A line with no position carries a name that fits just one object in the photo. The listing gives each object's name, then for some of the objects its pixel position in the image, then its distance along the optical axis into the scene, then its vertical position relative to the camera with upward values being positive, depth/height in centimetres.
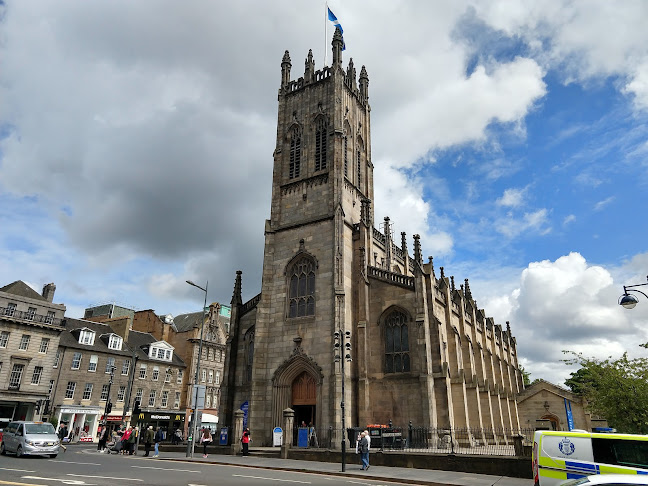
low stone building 4656 +263
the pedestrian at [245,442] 2459 -66
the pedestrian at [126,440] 2698 -71
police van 1072 -48
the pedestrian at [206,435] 2529 -36
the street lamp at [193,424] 2440 +19
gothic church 2805 +754
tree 2617 +208
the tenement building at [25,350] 4062 +640
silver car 1981 -57
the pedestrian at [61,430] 3611 -29
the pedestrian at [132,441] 2681 -75
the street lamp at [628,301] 1648 +439
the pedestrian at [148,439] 2545 -63
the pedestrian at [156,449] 2542 -111
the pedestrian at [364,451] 1910 -80
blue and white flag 3894 +3201
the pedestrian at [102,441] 2990 -87
